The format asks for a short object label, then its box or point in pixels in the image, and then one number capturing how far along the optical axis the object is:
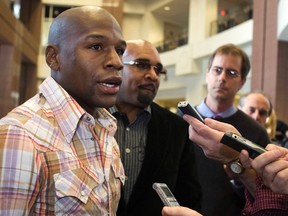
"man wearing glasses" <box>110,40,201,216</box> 2.05
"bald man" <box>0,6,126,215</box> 1.22
